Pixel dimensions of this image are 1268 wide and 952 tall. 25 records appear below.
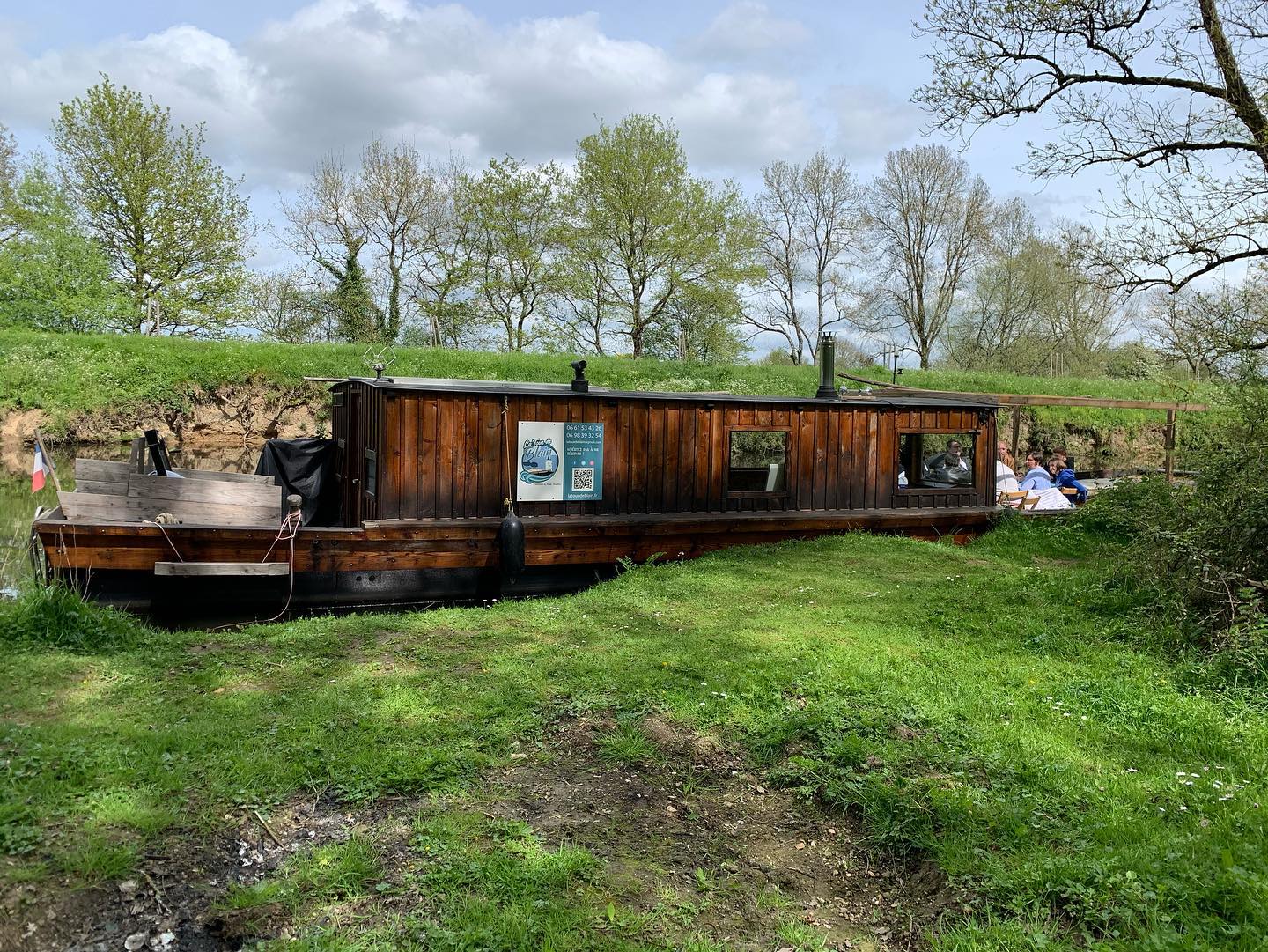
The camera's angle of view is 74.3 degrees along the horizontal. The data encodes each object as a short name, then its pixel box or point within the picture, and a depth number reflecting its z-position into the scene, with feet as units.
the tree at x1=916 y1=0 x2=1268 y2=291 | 29.43
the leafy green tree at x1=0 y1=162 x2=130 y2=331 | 82.74
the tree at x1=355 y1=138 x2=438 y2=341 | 110.83
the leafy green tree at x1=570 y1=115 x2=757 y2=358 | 98.17
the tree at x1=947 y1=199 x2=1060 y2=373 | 118.42
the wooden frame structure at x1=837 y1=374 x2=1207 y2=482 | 50.13
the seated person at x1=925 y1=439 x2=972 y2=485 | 44.68
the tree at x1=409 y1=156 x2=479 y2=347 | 109.29
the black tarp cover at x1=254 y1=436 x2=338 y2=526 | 37.01
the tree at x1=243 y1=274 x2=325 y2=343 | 106.32
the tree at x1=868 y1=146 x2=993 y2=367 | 131.44
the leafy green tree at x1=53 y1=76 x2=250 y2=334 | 85.51
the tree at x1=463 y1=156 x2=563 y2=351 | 106.32
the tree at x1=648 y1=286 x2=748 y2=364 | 102.99
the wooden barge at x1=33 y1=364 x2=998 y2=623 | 29.04
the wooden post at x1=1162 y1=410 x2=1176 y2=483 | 55.83
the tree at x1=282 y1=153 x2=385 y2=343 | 105.19
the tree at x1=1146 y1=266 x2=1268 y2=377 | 26.76
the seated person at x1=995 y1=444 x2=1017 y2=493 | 49.32
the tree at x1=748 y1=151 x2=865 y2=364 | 133.80
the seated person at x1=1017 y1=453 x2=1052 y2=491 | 50.65
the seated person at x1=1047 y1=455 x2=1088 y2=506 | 52.01
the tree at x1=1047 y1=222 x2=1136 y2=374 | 109.91
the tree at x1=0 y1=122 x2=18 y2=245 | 85.88
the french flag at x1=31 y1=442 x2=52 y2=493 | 26.22
